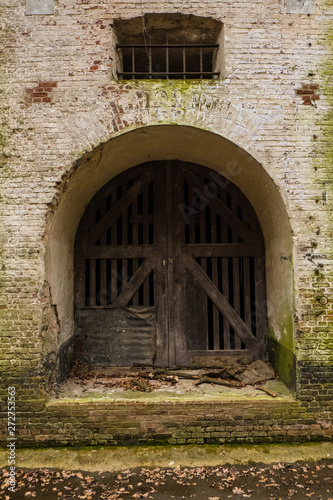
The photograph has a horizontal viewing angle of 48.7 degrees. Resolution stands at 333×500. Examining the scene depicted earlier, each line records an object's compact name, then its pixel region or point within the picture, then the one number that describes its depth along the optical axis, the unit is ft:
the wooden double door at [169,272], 19.26
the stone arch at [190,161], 15.62
